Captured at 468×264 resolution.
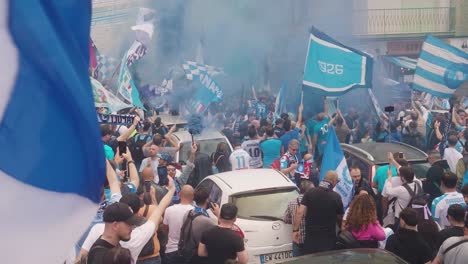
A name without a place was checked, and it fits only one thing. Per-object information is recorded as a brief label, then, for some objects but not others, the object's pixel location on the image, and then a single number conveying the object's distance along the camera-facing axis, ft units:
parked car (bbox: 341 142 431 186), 36.76
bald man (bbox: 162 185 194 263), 23.12
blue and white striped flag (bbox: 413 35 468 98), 47.01
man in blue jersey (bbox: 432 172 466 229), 24.68
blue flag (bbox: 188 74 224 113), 51.62
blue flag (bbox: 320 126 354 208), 29.58
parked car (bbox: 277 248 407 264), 18.02
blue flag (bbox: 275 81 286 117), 60.64
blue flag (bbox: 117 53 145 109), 45.91
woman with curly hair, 22.98
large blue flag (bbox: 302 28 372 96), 40.04
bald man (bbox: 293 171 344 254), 24.62
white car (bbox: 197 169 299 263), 26.89
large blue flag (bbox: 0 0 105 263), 9.48
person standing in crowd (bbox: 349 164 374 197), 31.10
